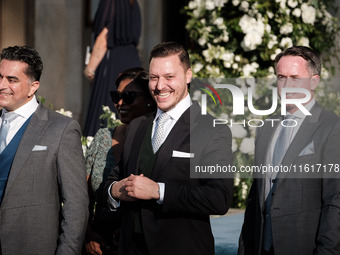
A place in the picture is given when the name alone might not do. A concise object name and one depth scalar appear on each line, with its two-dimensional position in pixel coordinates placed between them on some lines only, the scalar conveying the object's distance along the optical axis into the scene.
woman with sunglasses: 6.65
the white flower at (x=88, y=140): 8.97
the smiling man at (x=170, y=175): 5.37
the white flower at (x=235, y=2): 11.36
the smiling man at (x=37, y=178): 5.67
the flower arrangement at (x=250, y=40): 10.93
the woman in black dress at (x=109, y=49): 12.16
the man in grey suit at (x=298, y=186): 5.30
